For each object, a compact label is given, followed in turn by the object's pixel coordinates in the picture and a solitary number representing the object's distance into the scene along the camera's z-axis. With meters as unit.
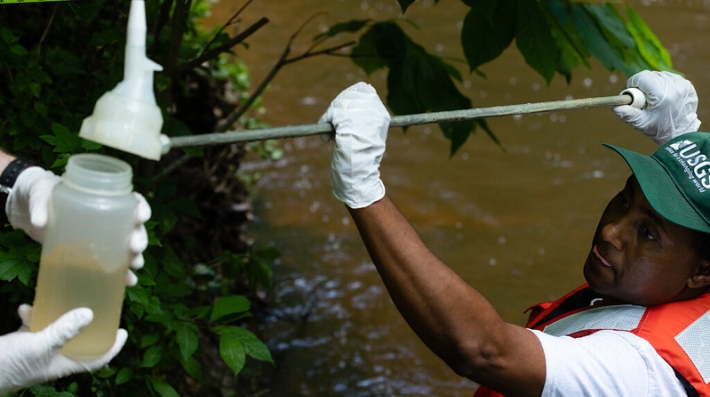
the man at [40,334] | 3.30
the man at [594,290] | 3.43
